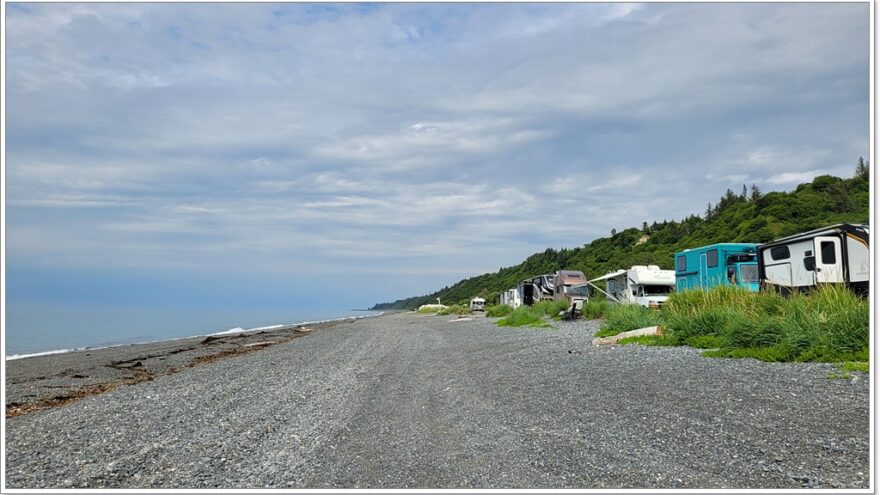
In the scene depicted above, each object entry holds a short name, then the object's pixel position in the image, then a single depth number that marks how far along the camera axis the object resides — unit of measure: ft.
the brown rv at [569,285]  119.14
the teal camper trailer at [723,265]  71.46
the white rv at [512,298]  167.56
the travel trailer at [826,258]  52.37
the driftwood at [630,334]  43.14
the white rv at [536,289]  140.05
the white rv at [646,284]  88.83
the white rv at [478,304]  197.88
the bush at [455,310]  182.98
